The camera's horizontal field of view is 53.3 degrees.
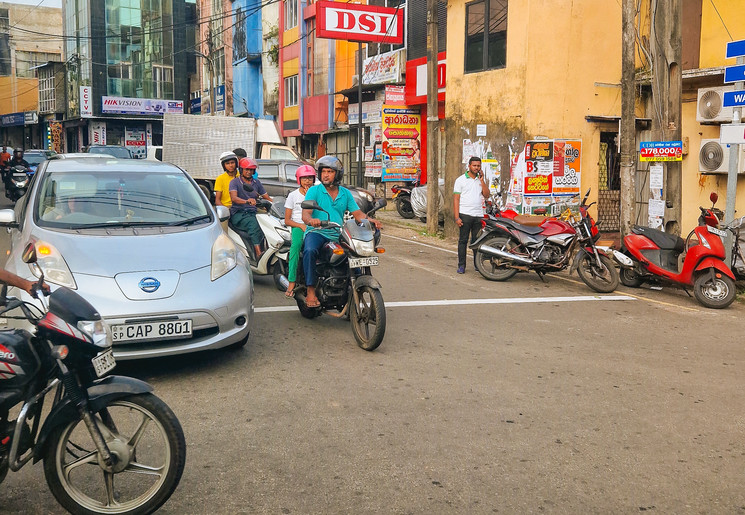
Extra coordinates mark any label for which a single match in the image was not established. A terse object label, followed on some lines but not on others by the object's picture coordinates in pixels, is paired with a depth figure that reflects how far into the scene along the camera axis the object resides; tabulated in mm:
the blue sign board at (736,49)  9562
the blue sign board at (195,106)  56250
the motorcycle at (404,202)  20891
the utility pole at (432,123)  16047
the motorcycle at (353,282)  6766
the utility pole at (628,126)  11516
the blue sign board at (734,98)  9617
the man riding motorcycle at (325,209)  7418
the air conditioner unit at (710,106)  13117
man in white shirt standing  11438
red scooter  9242
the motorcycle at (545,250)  10234
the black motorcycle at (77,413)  3303
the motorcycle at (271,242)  9289
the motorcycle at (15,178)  19297
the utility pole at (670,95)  11086
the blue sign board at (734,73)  9547
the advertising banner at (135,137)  57719
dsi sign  21422
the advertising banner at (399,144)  20703
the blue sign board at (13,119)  67256
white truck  22844
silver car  5546
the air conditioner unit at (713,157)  13367
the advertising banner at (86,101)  55281
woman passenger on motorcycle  7809
